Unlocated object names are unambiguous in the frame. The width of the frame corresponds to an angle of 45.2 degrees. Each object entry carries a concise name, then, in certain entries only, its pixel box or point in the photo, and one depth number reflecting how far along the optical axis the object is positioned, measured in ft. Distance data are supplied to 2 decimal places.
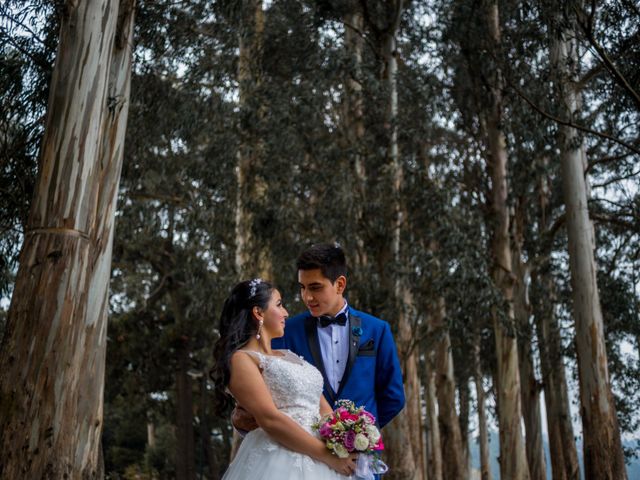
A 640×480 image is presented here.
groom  10.17
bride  8.98
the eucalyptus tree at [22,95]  29.43
